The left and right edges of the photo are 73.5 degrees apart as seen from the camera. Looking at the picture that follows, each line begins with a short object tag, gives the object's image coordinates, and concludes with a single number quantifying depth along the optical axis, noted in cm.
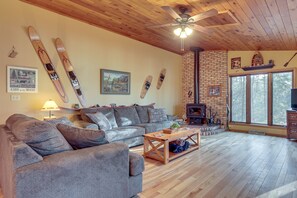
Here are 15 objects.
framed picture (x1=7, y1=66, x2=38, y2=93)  389
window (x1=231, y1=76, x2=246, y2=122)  685
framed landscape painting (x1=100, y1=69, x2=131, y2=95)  540
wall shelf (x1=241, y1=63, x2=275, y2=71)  599
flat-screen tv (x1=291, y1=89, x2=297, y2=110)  536
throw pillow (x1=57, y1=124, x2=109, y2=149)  215
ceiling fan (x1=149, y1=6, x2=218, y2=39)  312
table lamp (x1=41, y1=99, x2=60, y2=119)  412
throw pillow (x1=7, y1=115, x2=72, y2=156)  180
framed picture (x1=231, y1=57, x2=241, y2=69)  674
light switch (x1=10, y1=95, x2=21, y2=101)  391
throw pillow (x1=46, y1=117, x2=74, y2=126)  324
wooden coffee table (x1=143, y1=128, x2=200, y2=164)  359
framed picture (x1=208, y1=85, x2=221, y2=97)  719
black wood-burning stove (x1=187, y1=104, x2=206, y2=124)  698
